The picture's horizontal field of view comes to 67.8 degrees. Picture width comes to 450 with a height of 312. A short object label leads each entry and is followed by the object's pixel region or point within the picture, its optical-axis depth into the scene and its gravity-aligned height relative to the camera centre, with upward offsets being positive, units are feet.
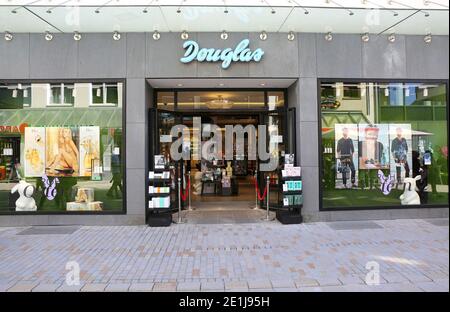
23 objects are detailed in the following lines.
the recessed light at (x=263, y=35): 25.86 +9.73
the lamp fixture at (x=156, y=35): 25.61 +9.70
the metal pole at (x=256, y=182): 31.87 -2.03
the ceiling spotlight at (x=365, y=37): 26.45 +9.69
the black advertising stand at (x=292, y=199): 25.67 -3.03
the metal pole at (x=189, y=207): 30.97 -4.35
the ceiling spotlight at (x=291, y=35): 25.93 +9.70
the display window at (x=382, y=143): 27.43 +1.39
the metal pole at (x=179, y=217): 26.52 -4.58
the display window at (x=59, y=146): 26.61 +1.32
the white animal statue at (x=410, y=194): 27.91 -2.93
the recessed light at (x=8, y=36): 25.12 +9.55
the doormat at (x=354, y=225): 24.31 -4.91
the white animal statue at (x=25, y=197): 26.50 -2.72
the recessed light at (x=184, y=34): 25.44 +9.67
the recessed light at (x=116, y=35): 25.39 +9.63
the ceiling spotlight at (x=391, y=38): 26.50 +9.66
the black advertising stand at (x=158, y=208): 25.32 -3.47
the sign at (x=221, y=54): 25.84 +8.28
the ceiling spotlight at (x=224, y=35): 25.58 +9.64
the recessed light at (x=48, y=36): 25.34 +9.60
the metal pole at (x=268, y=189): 28.63 -2.49
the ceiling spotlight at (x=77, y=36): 25.61 +9.67
